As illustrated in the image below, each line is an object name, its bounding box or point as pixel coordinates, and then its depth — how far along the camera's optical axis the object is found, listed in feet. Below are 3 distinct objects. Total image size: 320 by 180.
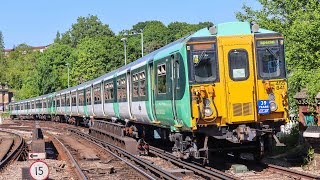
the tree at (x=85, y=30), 444.55
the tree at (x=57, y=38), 519.89
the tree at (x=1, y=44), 611.71
